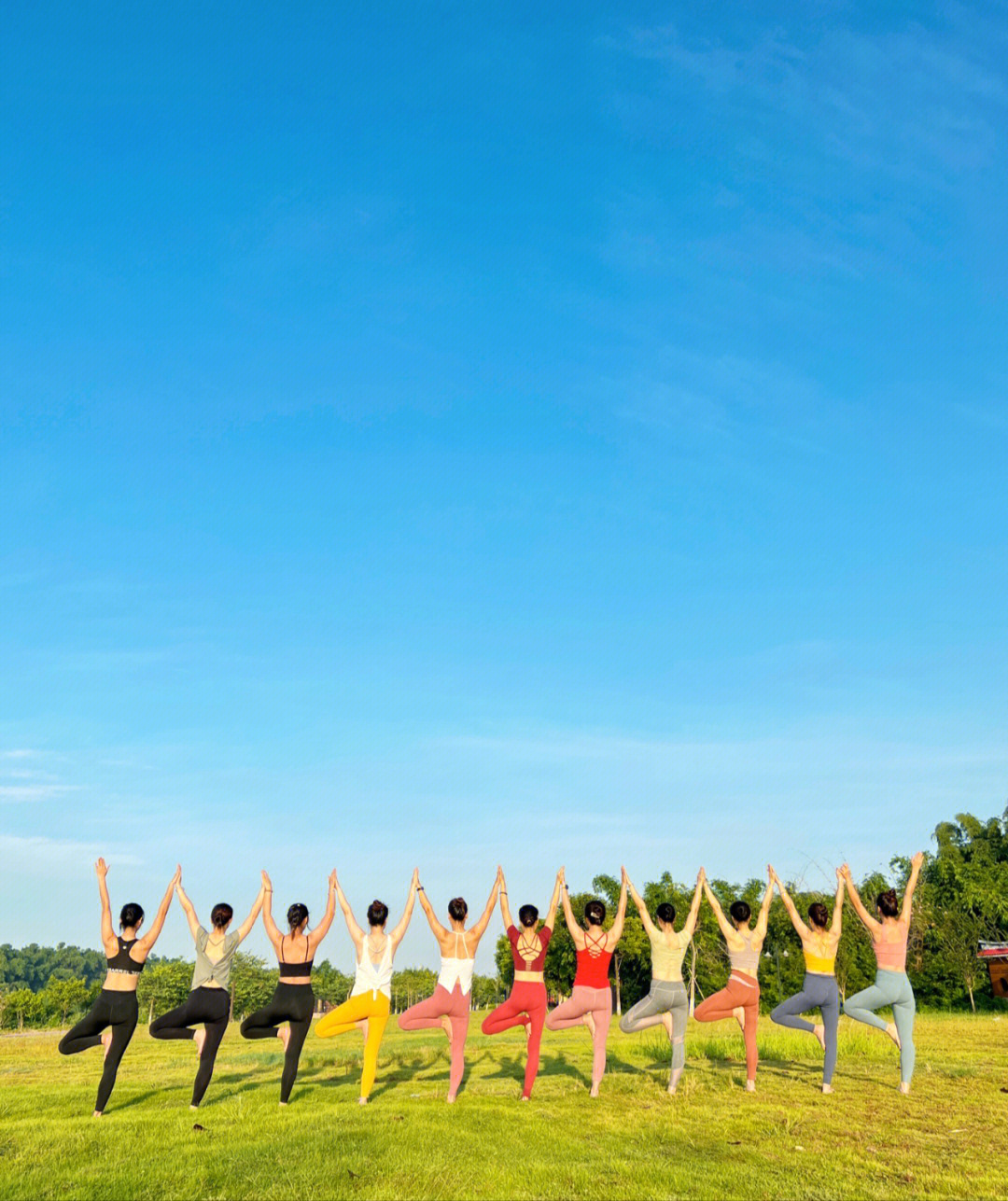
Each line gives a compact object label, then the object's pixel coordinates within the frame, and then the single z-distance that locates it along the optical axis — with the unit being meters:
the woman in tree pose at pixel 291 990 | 12.79
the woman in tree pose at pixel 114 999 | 12.04
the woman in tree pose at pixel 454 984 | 13.34
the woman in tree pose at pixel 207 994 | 12.38
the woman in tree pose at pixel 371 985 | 13.23
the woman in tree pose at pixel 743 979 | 14.21
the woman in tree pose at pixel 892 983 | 13.74
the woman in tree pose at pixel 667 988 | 13.69
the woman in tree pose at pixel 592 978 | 13.65
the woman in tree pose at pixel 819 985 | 13.91
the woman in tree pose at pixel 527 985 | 13.47
